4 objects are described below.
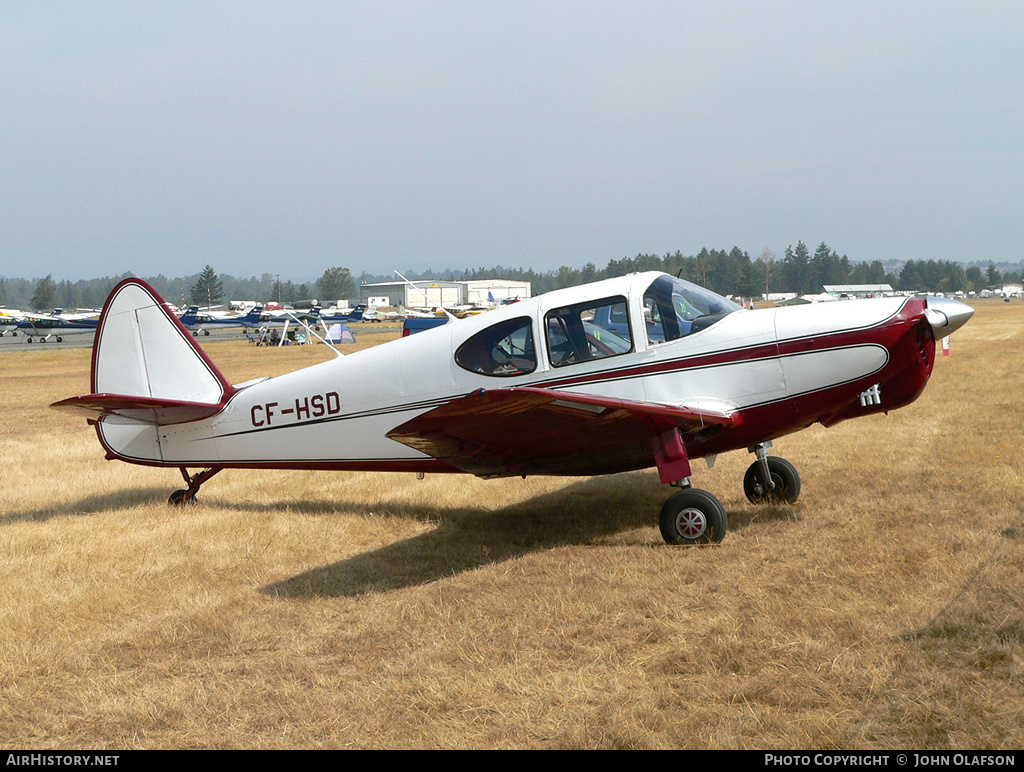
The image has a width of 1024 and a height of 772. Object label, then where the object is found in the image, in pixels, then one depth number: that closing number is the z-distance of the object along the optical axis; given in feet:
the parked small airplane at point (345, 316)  280.51
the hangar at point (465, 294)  305.53
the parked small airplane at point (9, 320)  247.91
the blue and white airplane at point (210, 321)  254.47
